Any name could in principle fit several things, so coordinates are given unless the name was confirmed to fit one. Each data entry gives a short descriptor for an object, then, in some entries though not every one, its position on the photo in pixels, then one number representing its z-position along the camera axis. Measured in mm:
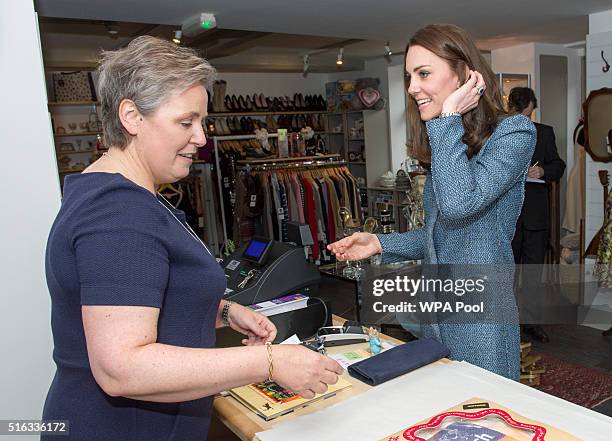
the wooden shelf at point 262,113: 7545
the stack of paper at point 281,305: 1746
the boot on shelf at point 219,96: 7562
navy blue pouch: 1360
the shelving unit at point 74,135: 6641
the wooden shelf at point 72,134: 6617
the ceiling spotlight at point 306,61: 7703
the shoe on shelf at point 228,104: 7750
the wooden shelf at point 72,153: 6679
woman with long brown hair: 1341
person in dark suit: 4109
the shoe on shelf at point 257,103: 8052
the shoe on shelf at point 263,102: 8102
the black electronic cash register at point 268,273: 1863
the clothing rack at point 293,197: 6145
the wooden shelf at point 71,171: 6453
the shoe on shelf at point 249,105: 7945
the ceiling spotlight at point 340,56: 6656
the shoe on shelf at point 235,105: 7790
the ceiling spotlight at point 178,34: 4248
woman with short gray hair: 845
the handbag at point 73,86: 6621
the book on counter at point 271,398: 1243
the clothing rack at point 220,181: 6582
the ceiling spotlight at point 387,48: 6023
